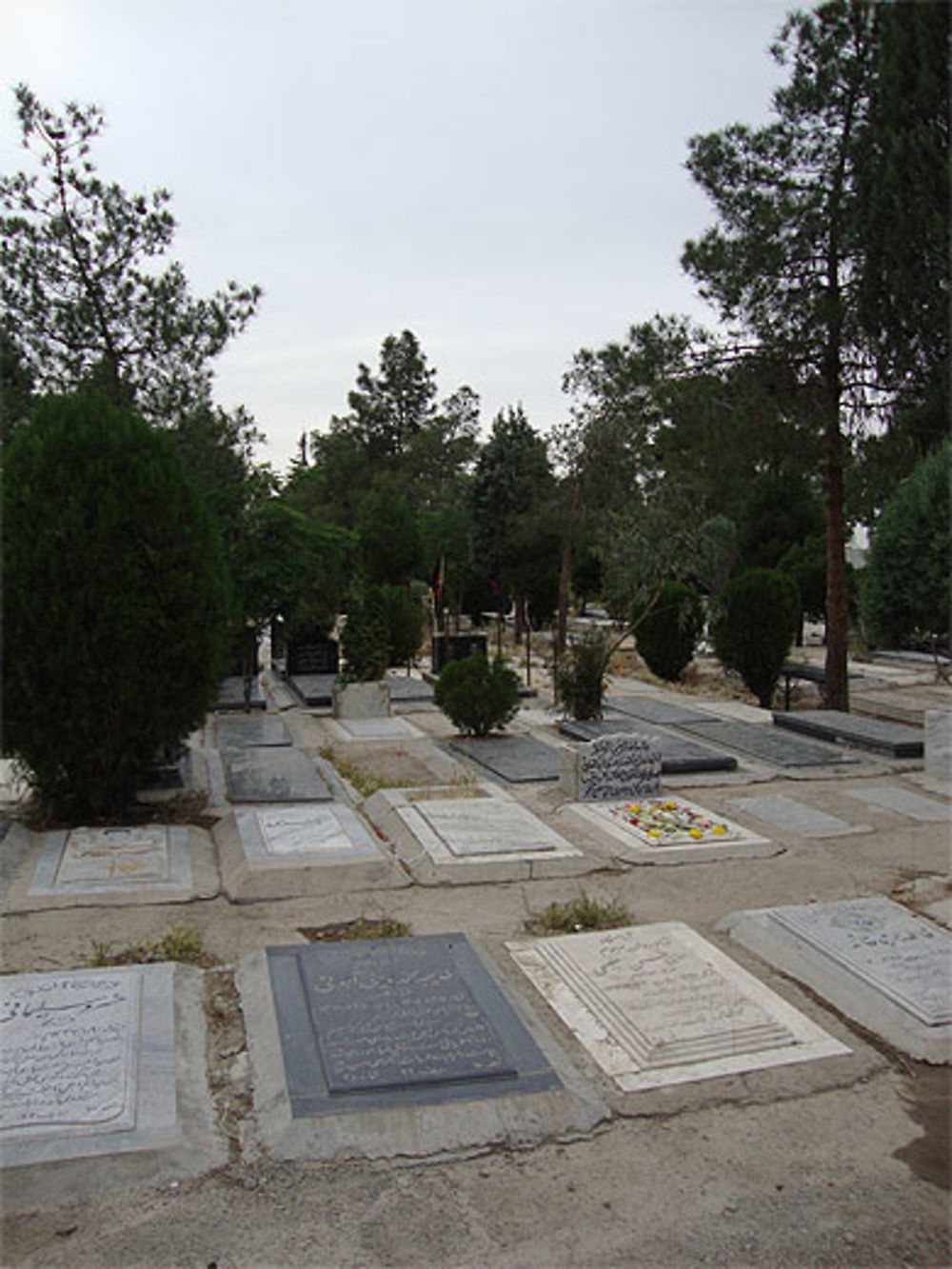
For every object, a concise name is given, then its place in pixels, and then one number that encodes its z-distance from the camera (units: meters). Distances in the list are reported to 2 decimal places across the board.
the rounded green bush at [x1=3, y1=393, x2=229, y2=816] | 6.40
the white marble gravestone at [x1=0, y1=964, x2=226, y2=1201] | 3.06
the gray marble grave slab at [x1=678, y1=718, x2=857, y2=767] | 9.79
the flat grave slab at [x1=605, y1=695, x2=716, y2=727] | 12.27
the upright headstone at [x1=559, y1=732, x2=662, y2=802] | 7.99
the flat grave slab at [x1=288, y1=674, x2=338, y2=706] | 14.36
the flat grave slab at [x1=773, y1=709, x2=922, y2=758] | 10.05
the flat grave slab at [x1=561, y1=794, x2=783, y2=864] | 6.60
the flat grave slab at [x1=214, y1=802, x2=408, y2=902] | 5.77
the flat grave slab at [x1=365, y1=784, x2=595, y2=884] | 6.15
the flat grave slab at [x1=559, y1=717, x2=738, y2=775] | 9.34
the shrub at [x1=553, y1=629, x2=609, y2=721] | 12.20
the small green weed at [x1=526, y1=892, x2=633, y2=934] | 5.25
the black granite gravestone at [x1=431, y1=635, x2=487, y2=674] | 17.31
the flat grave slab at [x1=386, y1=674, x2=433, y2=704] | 14.70
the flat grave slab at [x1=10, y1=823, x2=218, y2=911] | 5.49
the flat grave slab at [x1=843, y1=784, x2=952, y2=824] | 7.81
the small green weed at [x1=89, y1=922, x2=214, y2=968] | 4.66
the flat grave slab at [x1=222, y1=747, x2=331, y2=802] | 7.70
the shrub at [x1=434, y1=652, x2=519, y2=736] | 11.20
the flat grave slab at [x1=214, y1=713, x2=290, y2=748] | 10.51
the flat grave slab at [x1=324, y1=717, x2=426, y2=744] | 11.77
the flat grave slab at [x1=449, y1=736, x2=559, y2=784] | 9.15
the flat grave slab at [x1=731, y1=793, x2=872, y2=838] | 7.36
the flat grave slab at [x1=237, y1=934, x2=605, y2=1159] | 3.29
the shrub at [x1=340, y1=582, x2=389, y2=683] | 13.51
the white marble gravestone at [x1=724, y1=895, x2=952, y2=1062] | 4.03
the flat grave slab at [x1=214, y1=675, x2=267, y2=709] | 13.71
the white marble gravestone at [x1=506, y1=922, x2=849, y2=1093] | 3.81
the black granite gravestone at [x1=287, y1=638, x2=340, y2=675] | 16.94
